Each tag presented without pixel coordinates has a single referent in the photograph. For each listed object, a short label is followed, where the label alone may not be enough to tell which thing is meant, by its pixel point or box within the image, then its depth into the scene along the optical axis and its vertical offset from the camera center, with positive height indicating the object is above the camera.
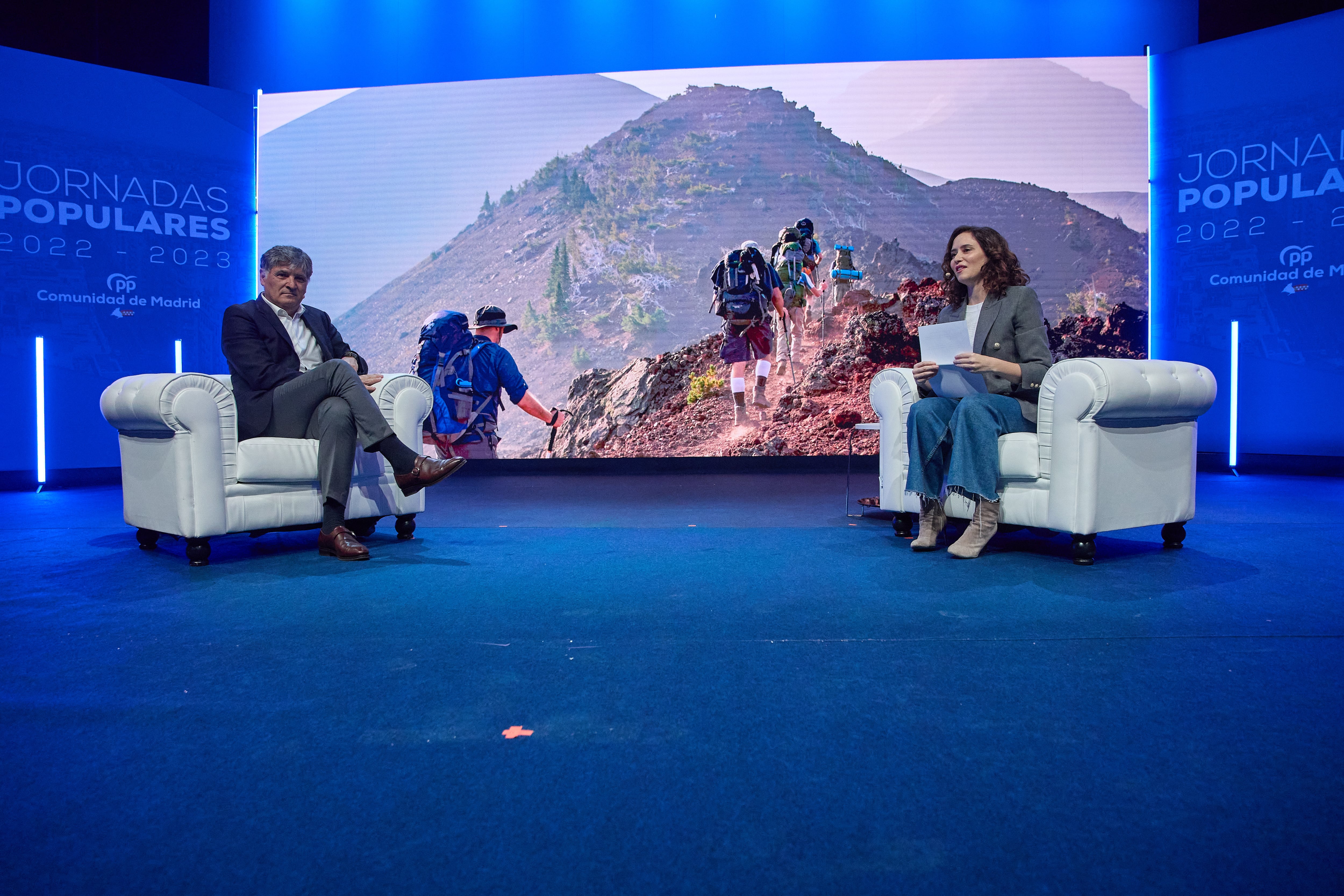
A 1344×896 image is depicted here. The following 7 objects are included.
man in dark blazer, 3.04 +0.12
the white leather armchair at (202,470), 2.88 -0.11
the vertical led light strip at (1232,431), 6.21 +0.03
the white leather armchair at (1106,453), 2.69 -0.06
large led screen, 6.70 +1.75
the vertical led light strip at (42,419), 5.72 +0.13
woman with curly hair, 2.85 +0.15
